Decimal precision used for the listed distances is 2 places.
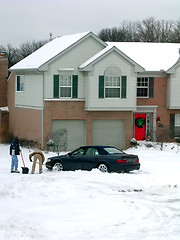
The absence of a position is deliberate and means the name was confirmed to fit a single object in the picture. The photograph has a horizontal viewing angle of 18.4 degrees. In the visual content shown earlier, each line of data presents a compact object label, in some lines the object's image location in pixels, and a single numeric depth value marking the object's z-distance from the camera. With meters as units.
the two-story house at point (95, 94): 33.97
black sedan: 23.56
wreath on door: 37.44
